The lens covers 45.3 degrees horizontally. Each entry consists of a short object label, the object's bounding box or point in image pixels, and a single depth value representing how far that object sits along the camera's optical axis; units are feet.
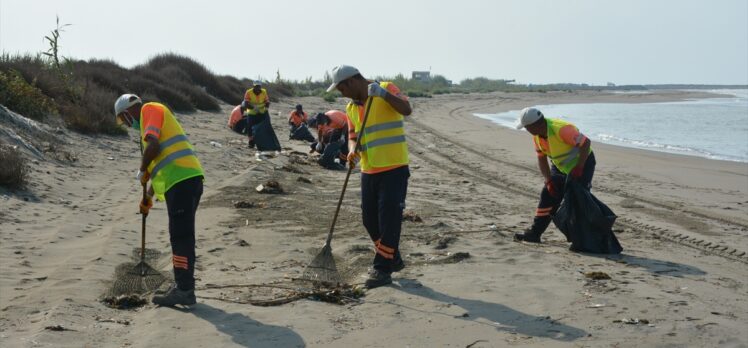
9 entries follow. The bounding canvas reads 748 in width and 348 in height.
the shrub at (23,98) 47.98
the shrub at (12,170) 33.01
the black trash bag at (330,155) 51.88
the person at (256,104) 59.31
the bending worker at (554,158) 28.22
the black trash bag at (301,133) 67.56
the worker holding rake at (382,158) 22.54
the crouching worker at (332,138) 51.96
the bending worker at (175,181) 20.88
